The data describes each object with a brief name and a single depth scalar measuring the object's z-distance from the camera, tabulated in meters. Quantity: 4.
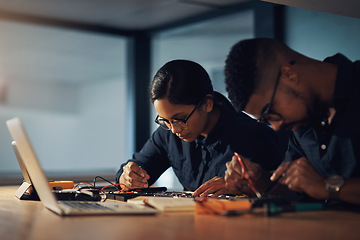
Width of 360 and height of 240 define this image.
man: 1.58
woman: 2.31
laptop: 1.42
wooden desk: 1.10
